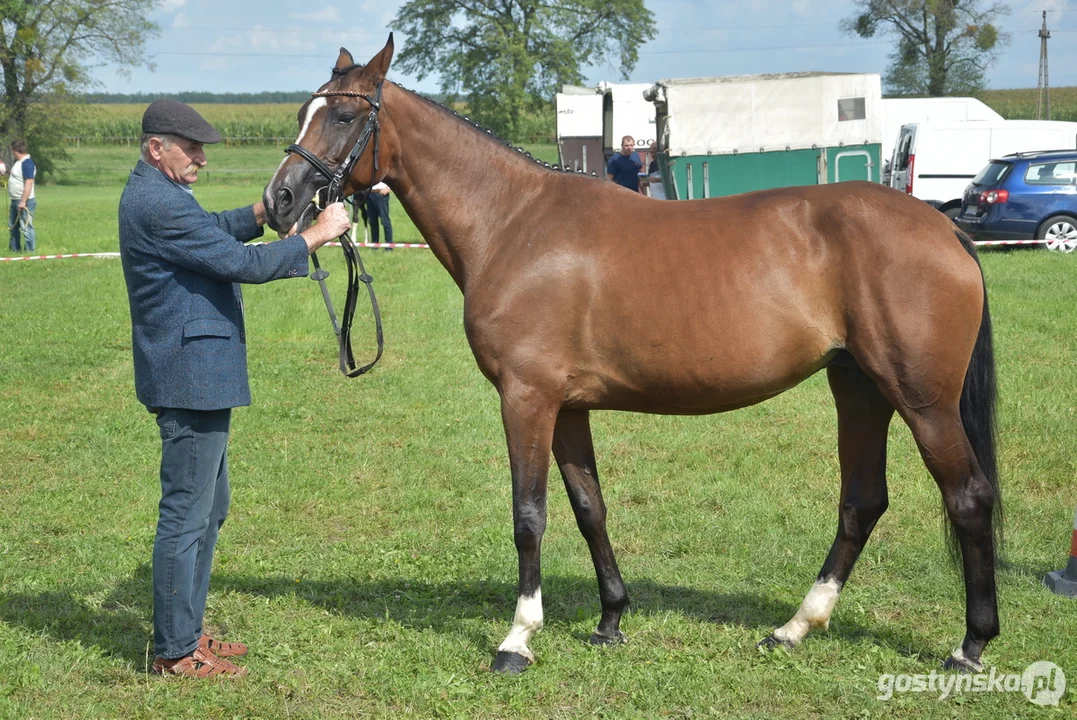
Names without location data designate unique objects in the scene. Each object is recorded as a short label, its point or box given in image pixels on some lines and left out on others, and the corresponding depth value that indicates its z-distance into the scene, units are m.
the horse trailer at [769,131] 21.08
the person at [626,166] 18.86
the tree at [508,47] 52.62
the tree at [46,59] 45.34
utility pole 45.16
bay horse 4.01
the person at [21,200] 18.89
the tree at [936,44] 50.81
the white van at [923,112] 28.67
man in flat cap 3.88
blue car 17.05
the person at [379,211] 18.27
